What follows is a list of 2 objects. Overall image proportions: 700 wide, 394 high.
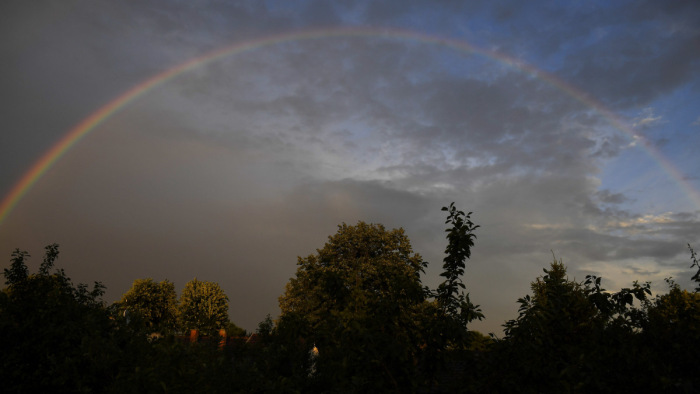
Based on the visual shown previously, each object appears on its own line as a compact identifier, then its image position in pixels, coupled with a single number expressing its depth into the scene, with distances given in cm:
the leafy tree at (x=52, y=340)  675
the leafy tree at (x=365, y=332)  505
